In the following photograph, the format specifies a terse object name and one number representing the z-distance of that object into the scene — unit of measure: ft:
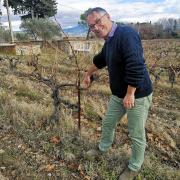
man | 5.43
